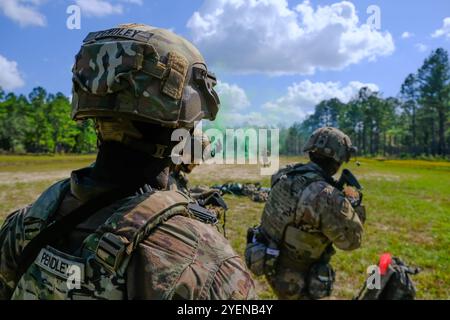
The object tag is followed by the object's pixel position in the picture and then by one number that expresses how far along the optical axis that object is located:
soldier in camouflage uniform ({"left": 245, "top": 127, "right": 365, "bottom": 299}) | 3.68
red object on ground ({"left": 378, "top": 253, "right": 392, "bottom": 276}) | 3.59
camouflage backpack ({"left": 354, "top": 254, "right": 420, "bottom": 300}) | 3.51
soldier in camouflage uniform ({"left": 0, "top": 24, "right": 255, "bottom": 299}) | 1.36
